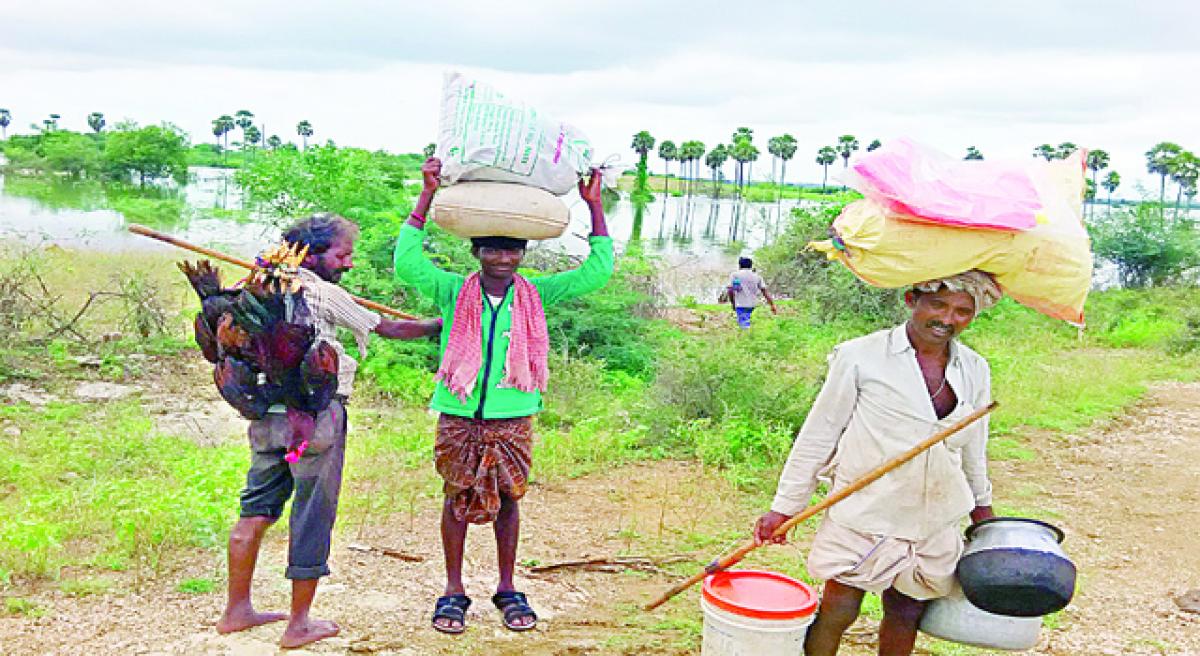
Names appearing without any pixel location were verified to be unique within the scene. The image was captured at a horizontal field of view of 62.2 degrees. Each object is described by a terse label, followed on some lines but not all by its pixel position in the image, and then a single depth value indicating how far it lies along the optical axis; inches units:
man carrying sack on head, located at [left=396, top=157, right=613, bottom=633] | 131.0
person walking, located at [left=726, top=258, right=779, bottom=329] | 454.0
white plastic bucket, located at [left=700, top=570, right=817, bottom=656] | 108.0
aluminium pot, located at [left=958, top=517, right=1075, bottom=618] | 102.6
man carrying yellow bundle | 107.7
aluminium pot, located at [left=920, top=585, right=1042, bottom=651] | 108.9
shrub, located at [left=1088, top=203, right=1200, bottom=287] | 687.1
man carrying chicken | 121.2
